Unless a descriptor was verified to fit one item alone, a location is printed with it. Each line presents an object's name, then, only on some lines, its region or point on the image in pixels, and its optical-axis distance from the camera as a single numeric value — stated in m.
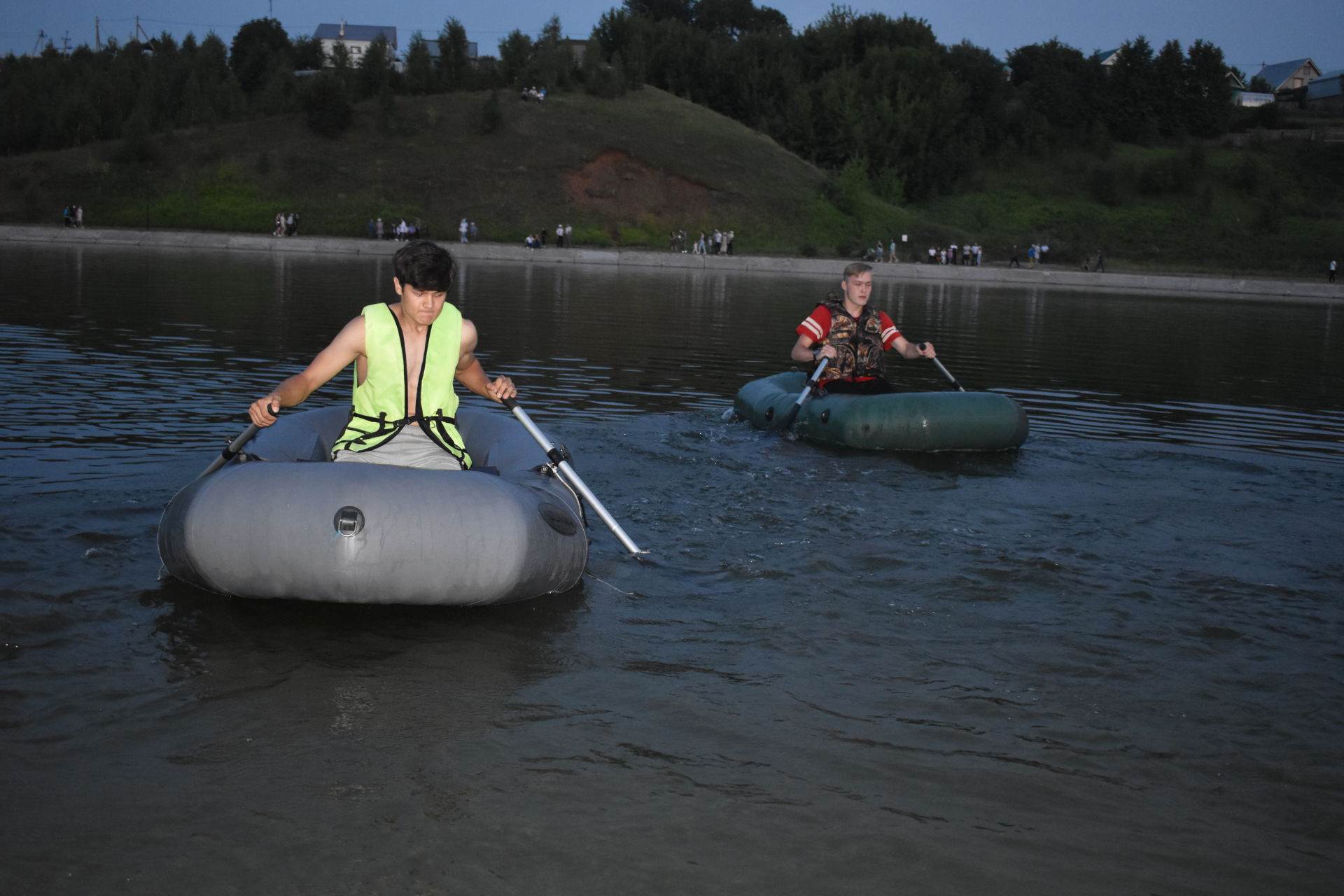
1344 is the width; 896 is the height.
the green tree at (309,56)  98.44
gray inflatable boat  5.56
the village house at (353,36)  139.75
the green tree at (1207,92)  89.19
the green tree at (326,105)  68.12
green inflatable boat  10.53
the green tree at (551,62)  76.75
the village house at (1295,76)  134.88
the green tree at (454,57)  78.62
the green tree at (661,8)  112.69
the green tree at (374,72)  73.75
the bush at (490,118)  69.25
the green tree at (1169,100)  89.19
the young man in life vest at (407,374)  6.07
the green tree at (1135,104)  88.62
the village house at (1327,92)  106.50
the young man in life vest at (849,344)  11.43
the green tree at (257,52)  96.19
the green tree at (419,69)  77.38
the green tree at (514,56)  77.69
